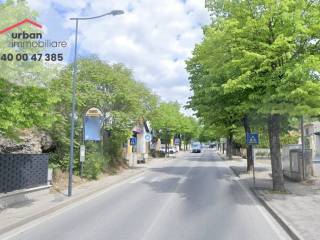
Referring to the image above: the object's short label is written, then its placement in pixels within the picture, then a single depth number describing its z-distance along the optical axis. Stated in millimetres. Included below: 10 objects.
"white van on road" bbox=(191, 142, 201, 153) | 102562
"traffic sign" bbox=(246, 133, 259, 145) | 21875
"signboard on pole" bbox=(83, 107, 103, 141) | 24672
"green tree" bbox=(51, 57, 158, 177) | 24828
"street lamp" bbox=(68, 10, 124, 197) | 18172
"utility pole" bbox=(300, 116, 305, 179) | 23141
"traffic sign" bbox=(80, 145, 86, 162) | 20719
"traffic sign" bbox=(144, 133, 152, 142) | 45656
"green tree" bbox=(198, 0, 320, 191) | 16203
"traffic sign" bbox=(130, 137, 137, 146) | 37091
